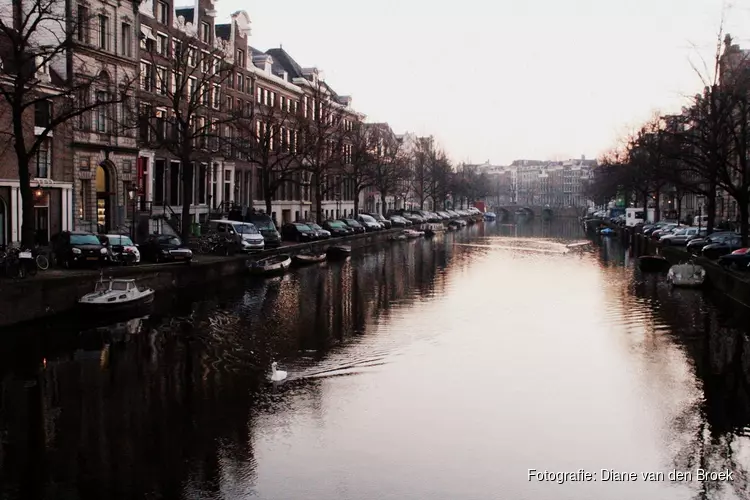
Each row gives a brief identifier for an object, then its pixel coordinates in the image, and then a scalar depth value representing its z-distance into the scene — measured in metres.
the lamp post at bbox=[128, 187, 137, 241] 48.50
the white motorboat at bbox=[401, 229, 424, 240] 84.96
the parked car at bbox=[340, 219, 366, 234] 74.28
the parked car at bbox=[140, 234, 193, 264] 39.16
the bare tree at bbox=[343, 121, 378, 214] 80.44
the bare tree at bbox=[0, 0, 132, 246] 29.80
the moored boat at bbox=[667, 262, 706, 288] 40.75
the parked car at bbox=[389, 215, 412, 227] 97.62
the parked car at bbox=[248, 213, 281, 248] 51.69
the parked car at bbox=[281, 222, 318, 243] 60.41
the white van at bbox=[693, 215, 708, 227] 79.81
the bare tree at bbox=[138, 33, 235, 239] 45.38
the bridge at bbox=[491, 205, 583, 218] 186.62
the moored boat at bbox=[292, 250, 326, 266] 51.53
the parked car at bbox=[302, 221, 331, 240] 62.72
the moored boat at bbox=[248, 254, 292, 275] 44.19
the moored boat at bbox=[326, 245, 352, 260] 57.59
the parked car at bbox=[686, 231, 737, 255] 50.66
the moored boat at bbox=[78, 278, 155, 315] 28.34
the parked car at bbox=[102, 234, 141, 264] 36.03
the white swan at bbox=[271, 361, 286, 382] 20.34
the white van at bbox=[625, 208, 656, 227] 101.71
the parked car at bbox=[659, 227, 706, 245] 60.81
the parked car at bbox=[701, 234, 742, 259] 46.97
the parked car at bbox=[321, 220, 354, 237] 68.88
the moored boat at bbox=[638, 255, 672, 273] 50.62
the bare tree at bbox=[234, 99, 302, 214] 57.09
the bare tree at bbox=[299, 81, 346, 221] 62.31
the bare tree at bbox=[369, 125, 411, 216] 91.38
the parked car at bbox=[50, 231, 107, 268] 32.69
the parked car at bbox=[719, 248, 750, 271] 38.55
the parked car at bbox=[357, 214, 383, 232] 80.79
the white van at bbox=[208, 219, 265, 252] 47.91
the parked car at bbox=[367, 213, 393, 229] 91.62
